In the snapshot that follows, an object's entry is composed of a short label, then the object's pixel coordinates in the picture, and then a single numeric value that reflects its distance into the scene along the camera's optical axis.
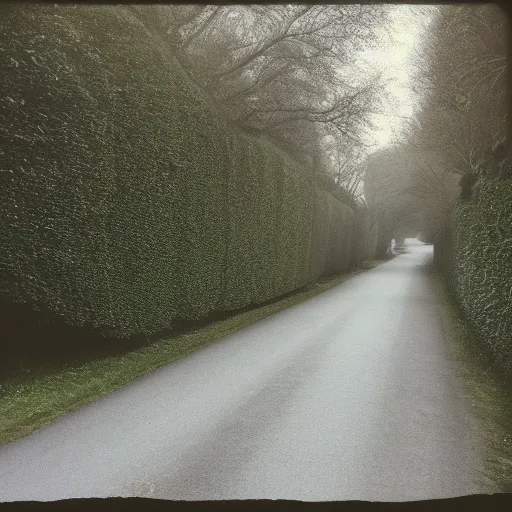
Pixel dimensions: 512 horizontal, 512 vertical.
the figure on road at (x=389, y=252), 50.58
